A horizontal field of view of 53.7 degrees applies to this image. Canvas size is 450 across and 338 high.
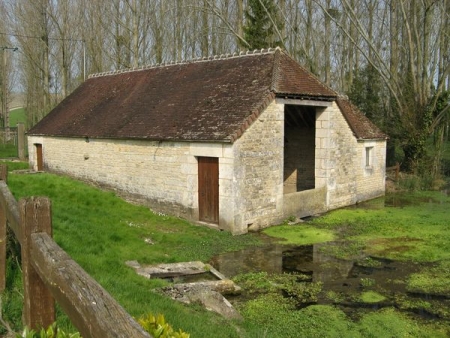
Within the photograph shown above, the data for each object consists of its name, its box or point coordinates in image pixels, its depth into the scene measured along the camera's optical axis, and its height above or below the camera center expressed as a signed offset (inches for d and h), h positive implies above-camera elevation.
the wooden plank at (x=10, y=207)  125.4 -21.6
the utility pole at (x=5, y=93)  1423.5 +155.8
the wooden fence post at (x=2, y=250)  185.0 -45.2
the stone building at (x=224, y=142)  480.7 -1.0
